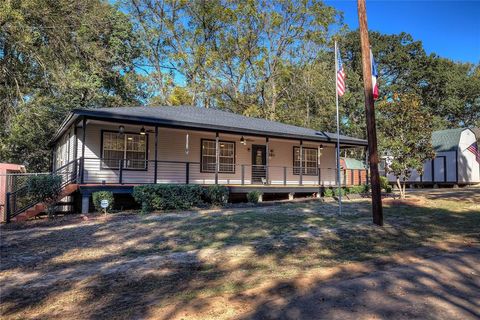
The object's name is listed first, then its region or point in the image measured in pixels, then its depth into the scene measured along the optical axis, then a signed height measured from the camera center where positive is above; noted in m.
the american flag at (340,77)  12.23 +3.35
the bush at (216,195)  14.59 -0.62
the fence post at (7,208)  11.31 -0.88
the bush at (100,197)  12.54 -0.60
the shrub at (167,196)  12.82 -0.61
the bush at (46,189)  11.57 -0.30
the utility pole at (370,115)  9.45 +1.65
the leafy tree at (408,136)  15.07 +1.75
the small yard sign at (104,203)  12.05 -0.78
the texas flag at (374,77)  10.59 +2.96
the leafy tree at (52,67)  14.76 +5.69
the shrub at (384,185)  21.70 -0.36
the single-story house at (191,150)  14.49 +1.39
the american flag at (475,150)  29.59 +2.32
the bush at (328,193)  18.61 -0.70
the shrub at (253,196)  15.74 -0.72
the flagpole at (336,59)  11.94 +3.93
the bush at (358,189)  19.30 -0.53
